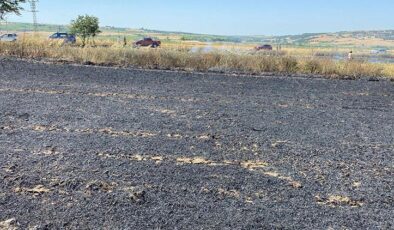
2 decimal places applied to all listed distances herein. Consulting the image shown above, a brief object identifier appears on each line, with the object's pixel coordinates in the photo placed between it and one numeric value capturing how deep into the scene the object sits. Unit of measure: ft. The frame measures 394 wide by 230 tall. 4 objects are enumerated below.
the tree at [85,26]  131.34
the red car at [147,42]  162.64
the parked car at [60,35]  136.15
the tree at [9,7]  66.18
